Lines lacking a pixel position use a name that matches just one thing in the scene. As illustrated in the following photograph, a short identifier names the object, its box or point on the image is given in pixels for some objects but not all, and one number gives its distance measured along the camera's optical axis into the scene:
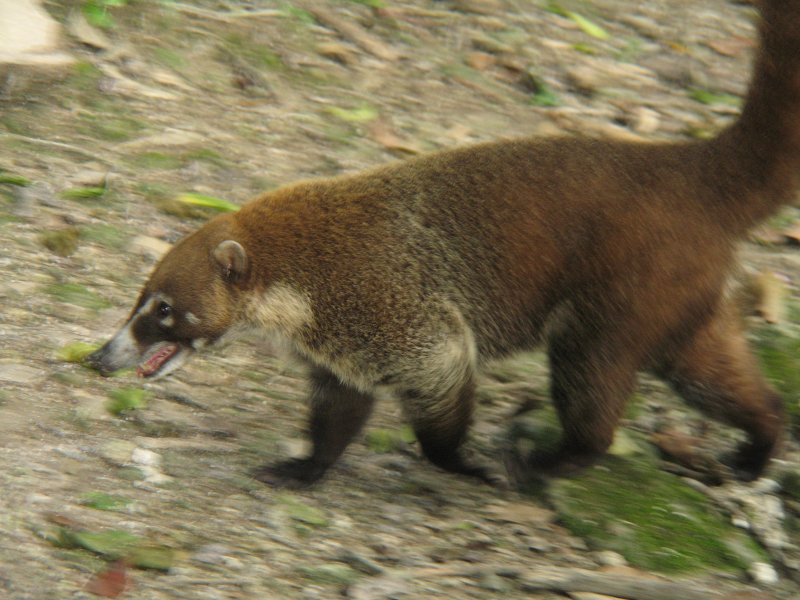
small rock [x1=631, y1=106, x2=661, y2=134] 13.30
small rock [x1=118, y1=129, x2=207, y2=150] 11.26
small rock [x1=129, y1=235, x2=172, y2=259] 9.80
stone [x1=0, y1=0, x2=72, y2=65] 11.59
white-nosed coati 7.48
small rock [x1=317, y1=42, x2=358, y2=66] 13.68
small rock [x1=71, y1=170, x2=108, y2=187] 10.41
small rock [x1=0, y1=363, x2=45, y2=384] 7.76
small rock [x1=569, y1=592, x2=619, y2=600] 6.55
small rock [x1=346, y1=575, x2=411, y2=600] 6.14
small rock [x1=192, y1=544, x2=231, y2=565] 6.19
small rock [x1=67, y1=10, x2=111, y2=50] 12.48
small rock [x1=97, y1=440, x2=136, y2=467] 7.19
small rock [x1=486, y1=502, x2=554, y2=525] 7.68
